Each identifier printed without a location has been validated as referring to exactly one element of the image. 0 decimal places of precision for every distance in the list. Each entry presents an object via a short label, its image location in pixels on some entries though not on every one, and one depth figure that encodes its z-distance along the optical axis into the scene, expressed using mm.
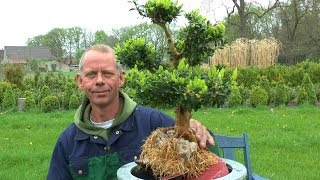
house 61050
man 2537
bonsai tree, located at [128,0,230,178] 1883
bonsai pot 1936
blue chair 3891
